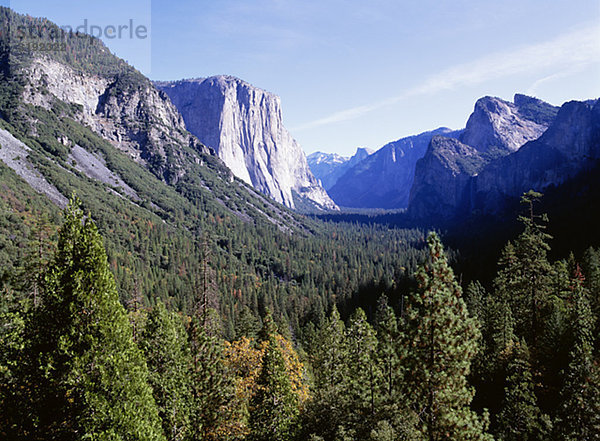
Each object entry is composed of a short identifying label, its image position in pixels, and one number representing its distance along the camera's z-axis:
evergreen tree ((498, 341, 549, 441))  25.70
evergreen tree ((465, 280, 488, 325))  50.33
